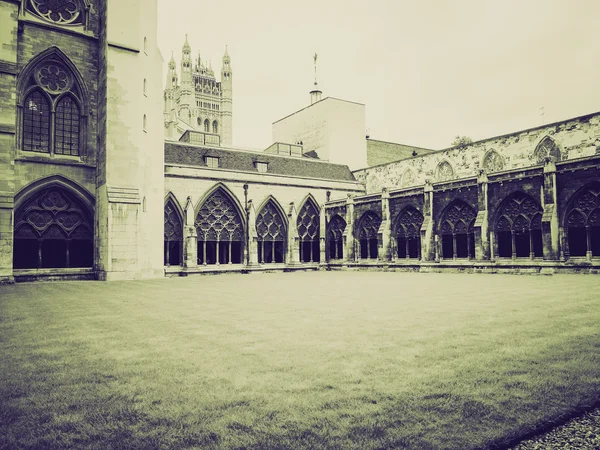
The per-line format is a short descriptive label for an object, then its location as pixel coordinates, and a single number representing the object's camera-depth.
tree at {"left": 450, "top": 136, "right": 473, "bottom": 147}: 62.26
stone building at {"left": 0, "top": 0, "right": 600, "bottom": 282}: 19.11
